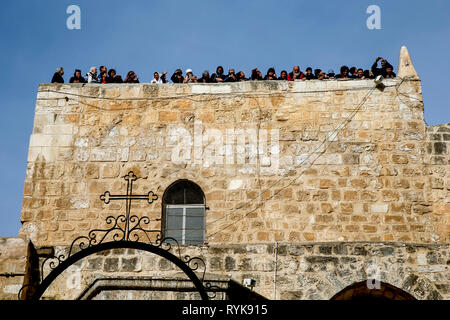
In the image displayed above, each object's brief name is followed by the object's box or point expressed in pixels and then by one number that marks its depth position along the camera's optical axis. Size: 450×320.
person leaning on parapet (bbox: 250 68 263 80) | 12.27
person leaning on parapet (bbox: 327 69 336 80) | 12.21
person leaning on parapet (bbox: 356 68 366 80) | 12.20
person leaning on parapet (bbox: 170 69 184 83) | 12.31
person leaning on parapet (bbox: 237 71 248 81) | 12.27
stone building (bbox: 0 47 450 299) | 11.03
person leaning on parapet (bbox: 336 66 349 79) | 12.11
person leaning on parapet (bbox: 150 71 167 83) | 12.76
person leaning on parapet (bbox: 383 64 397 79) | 12.02
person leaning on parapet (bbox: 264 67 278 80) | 12.23
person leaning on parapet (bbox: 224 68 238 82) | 12.15
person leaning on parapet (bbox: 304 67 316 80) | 12.26
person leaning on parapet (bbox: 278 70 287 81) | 12.32
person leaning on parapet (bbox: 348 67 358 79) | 12.20
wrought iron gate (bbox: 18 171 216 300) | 6.30
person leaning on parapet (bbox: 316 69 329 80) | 12.17
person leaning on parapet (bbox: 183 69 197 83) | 12.26
